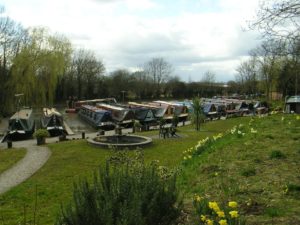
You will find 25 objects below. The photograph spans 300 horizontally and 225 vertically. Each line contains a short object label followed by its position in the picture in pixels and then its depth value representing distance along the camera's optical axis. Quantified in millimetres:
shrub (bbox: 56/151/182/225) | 2669
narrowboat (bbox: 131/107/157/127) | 31097
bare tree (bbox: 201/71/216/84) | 81116
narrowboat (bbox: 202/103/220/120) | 35334
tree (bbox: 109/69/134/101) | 58622
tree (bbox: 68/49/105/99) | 56390
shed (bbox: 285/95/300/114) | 23261
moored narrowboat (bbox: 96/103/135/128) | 29467
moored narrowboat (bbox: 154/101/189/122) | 33995
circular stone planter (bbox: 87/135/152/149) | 14321
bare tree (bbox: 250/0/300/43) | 4717
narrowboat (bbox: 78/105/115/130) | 28418
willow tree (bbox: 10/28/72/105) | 32615
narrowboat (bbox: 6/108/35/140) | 22447
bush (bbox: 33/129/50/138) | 16397
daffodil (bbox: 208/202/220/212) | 2336
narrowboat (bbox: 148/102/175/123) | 32276
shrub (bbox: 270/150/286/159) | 5056
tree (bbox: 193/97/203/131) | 20636
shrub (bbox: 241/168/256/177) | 4512
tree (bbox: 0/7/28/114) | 29376
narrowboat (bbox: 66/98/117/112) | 44023
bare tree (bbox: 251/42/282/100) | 41471
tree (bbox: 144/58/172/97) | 71213
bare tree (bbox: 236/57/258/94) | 54559
